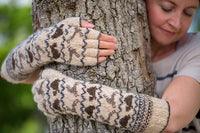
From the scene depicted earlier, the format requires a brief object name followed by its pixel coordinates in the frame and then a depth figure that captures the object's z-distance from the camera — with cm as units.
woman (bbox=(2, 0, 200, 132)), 117
